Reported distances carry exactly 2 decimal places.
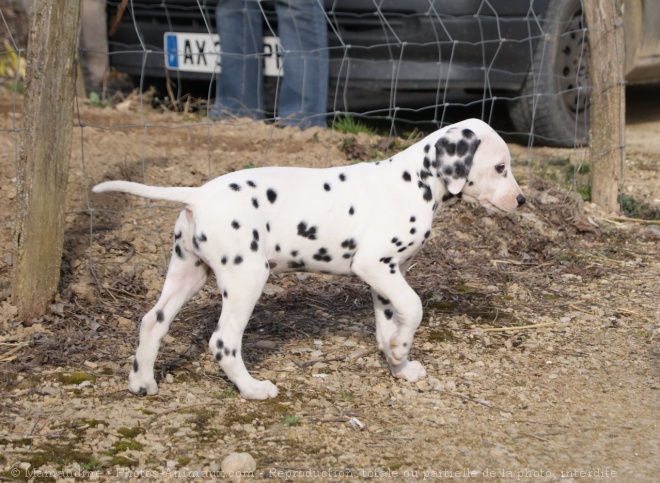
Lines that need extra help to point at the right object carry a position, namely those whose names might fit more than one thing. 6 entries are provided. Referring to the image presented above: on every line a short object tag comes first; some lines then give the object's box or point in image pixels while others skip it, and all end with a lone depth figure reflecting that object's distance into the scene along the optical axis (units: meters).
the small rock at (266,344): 4.75
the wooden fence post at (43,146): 4.62
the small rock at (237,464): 3.44
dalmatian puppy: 3.92
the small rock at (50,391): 4.08
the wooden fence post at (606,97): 6.96
